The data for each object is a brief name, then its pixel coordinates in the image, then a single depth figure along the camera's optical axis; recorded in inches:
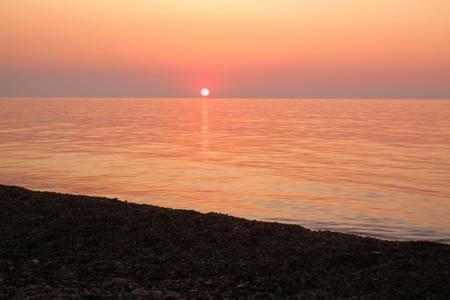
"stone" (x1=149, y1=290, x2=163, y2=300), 382.7
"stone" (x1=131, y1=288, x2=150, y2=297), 386.1
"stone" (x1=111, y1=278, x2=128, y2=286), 411.5
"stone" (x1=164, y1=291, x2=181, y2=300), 385.4
